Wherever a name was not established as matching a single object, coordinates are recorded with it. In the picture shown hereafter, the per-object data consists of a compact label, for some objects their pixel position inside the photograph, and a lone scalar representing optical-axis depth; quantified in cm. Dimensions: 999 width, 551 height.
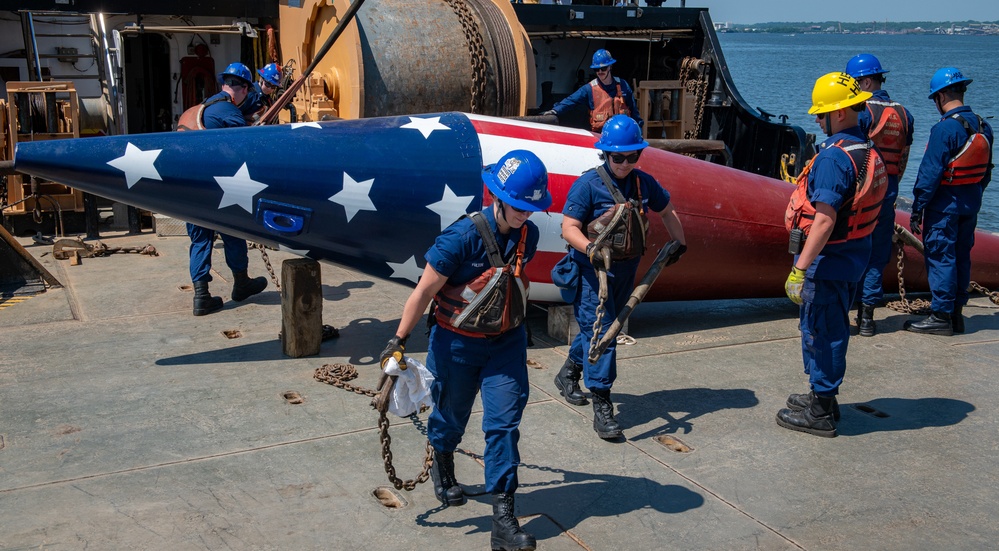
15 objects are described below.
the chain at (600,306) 503
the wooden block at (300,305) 619
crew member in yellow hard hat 493
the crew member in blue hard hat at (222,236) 701
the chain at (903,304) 759
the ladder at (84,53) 1086
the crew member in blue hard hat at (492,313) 393
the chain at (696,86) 1154
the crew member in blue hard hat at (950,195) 688
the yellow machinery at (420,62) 784
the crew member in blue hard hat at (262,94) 752
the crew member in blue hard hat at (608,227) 503
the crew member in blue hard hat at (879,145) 672
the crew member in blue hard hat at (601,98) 859
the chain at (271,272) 709
